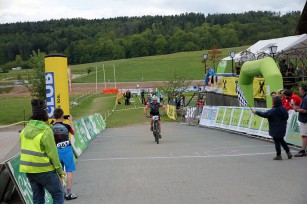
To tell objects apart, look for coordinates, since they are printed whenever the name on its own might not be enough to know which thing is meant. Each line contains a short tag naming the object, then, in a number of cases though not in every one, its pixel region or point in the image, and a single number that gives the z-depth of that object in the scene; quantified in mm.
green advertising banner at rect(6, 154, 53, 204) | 6602
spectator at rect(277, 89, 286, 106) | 14835
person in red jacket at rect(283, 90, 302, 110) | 13148
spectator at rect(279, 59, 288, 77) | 24653
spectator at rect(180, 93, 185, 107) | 42344
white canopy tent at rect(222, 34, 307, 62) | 26748
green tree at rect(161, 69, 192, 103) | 44438
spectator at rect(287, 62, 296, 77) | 24555
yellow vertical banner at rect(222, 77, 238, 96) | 28050
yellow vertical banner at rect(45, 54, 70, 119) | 14164
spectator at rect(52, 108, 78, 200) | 8016
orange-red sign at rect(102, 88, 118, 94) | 73125
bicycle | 17469
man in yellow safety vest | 5840
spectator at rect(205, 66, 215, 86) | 34375
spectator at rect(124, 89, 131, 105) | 50162
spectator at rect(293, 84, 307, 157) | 11562
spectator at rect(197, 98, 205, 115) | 30038
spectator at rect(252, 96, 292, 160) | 11477
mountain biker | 17797
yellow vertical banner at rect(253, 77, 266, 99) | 23891
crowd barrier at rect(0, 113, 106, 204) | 6547
